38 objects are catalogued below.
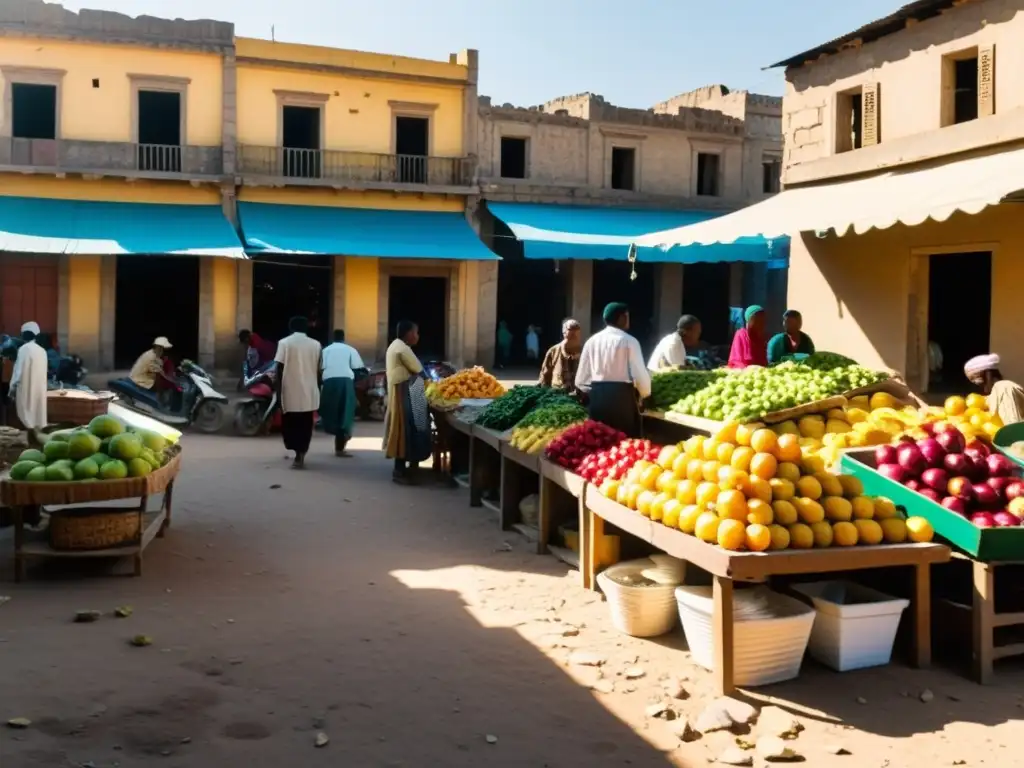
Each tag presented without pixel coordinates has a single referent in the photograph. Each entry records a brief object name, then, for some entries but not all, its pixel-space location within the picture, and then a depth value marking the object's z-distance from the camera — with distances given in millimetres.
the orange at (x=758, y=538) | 4562
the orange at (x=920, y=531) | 5043
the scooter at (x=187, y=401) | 13922
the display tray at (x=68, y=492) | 5996
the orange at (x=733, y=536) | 4582
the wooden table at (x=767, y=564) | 4523
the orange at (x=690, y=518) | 4941
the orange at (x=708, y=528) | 4742
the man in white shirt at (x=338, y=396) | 11875
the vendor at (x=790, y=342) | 9750
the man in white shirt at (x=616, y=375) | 7453
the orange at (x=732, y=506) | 4699
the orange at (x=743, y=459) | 5059
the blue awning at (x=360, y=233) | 19986
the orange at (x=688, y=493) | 5148
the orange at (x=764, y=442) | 5117
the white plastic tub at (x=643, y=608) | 5344
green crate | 4820
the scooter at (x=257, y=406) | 13844
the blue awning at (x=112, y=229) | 18234
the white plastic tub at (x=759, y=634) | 4656
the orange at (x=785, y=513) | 4746
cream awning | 7859
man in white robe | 10875
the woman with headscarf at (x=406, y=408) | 9914
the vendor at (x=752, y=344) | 9820
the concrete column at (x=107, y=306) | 20062
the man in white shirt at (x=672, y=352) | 9781
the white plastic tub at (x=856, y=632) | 4848
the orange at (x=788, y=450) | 5121
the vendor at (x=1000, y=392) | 6664
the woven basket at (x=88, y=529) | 6250
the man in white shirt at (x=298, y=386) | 10445
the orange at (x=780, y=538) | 4637
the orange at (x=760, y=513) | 4637
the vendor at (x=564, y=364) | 9563
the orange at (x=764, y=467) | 4980
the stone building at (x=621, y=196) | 23297
